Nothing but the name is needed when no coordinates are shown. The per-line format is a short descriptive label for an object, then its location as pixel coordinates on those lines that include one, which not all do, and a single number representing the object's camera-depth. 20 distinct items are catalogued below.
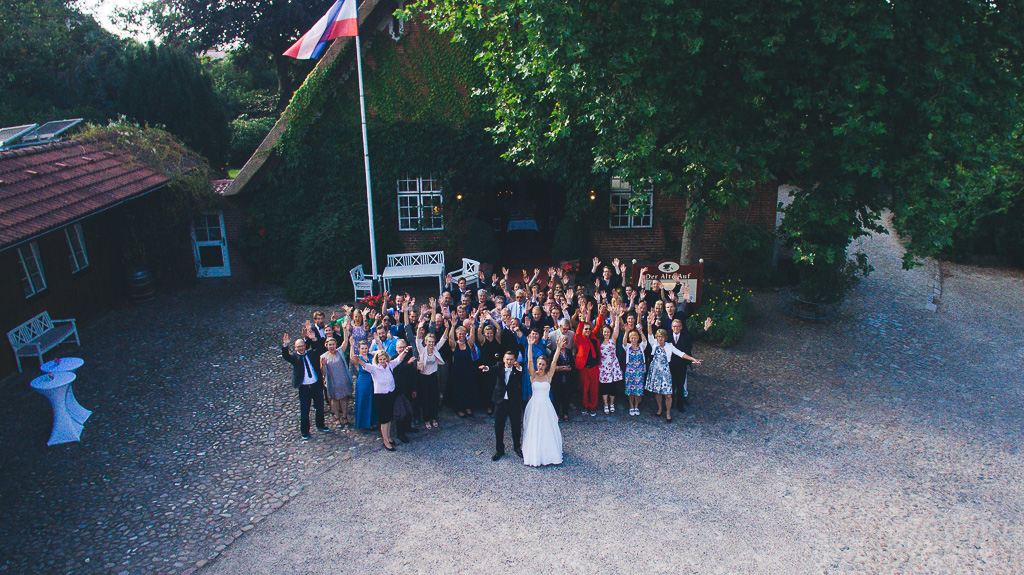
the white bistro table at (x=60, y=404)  9.26
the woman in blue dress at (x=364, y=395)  8.92
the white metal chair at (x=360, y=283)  15.62
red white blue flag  13.68
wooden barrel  15.73
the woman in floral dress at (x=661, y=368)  9.65
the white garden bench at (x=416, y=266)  15.84
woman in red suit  9.77
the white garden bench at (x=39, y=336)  11.84
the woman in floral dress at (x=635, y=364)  9.74
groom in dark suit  8.59
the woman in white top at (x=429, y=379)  9.39
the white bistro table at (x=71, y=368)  9.61
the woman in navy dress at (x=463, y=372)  9.68
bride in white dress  8.50
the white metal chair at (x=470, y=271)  15.48
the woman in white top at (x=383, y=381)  8.83
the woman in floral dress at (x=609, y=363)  9.75
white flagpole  14.64
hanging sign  12.73
